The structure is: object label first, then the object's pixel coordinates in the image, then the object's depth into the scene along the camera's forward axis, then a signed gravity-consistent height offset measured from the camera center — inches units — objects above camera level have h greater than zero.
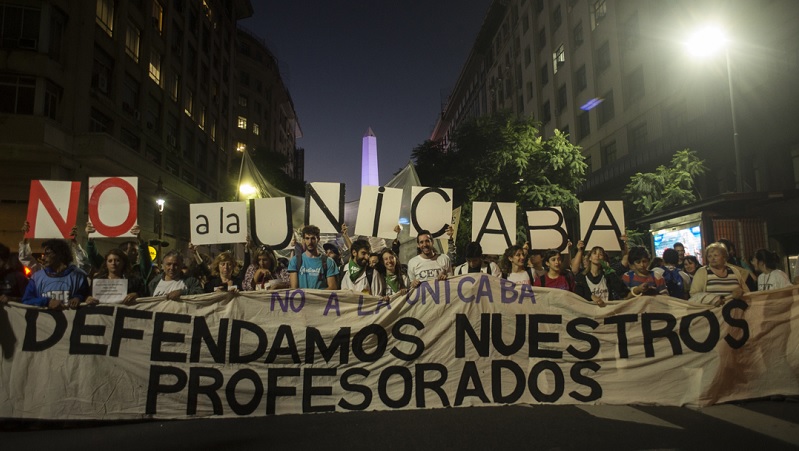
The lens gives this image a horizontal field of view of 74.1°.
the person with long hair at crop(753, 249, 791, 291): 272.2 +2.6
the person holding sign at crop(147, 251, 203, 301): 212.1 +0.4
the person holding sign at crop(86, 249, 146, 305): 192.8 -0.2
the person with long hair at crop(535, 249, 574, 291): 235.0 +1.7
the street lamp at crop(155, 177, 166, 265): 558.9 +108.4
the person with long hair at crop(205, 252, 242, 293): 245.0 +4.1
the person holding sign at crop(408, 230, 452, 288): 240.5 +7.7
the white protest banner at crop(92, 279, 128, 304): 193.0 -2.8
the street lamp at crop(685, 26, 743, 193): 551.5 +284.9
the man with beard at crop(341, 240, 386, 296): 243.4 +2.5
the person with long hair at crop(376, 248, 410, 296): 242.2 +4.3
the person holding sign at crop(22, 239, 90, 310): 189.6 +0.3
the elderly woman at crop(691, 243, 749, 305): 223.0 +0.3
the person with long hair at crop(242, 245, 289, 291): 246.5 +3.9
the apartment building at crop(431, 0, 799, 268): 624.4 +312.6
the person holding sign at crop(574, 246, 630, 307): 238.4 -1.6
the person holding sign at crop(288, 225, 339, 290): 240.8 +5.8
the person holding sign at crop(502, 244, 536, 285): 244.7 +5.3
